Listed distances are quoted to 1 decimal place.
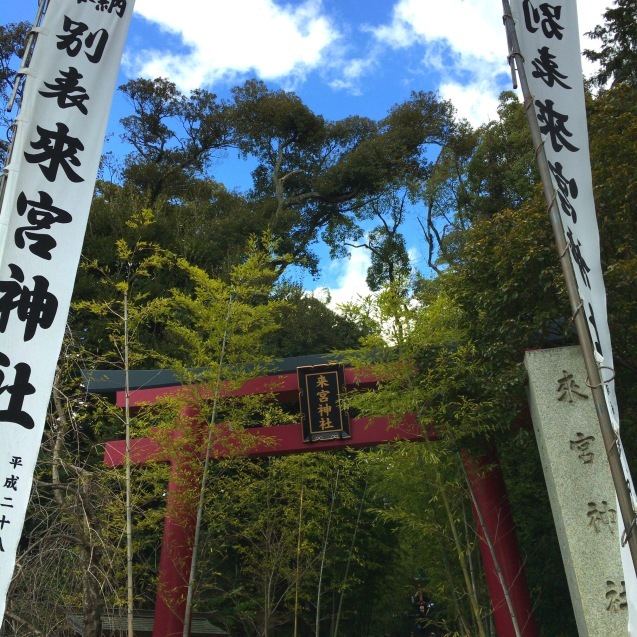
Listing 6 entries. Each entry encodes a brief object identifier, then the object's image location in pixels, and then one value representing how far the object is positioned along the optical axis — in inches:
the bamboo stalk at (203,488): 241.1
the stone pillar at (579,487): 165.5
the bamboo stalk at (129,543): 198.1
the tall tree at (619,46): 454.9
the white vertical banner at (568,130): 114.7
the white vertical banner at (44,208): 94.6
